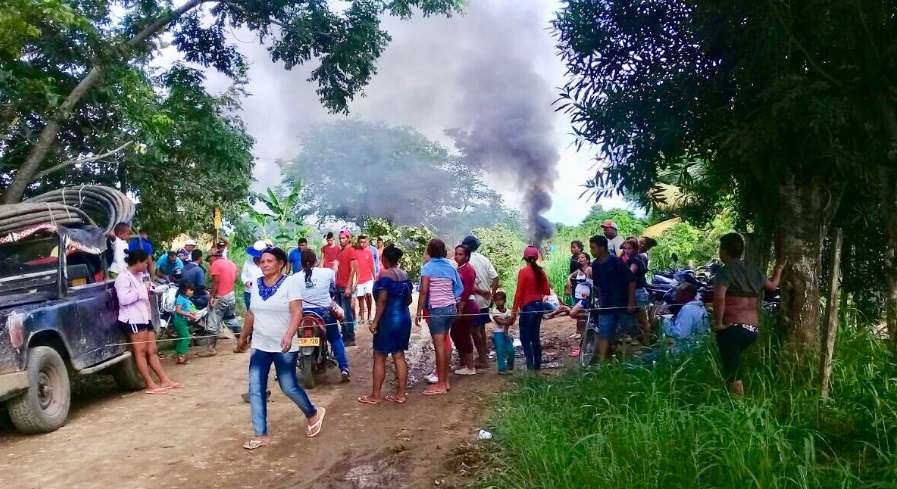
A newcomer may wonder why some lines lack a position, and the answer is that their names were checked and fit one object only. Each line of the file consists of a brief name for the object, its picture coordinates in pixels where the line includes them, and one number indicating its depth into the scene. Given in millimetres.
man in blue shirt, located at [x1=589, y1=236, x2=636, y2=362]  7945
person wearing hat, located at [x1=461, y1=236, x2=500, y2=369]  9070
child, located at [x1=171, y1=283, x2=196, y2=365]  10547
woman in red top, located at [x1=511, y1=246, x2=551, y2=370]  8495
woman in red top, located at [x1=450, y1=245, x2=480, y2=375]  8930
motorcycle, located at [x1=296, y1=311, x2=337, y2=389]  8054
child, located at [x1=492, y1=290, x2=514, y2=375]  8906
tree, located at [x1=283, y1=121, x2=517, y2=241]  34406
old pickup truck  6371
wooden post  5090
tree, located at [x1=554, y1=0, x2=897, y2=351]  4883
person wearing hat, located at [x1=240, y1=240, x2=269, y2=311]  10250
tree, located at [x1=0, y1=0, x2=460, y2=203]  10555
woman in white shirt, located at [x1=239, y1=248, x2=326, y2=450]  6008
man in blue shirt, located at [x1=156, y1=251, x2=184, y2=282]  11894
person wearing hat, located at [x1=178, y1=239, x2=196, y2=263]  12922
